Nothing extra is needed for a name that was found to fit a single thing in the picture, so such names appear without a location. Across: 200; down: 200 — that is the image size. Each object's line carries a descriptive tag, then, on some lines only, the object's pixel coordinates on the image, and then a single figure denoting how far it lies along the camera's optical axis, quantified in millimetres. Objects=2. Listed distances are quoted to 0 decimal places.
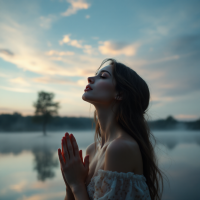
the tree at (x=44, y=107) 17348
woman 1129
